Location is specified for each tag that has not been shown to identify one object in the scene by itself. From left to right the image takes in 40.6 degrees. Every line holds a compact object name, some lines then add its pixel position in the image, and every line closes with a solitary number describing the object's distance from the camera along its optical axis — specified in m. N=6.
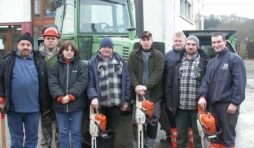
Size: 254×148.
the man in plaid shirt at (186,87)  4.87
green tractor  6.52
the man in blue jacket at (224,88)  4.45
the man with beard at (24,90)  4.56
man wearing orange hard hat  5.04
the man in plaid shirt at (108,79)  4.84
